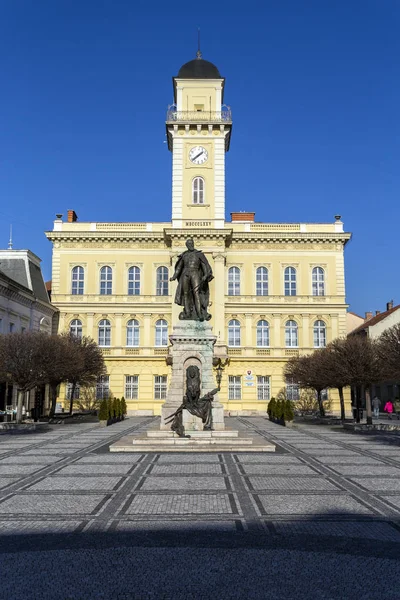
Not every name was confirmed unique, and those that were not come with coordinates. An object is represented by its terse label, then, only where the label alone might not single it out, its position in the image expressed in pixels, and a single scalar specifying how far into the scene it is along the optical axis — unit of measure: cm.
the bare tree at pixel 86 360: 3537
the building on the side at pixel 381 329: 5269
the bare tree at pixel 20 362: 2767
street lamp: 4341
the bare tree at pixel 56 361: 2922
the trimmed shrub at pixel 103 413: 3231
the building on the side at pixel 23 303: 3722
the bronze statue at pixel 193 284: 2023
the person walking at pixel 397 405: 4668
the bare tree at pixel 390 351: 2414
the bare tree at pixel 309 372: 3412
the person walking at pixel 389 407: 4542
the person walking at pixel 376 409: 4209
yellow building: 4581
